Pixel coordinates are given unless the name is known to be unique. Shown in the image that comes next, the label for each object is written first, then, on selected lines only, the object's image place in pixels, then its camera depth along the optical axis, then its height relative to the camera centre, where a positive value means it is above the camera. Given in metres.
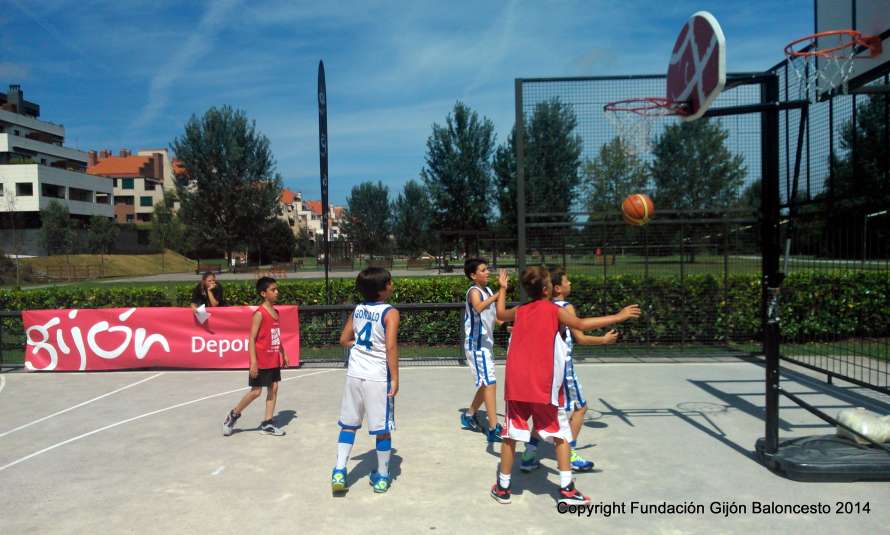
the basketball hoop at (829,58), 6.03 +1.90
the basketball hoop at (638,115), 6.64 +1.54
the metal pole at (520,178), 10.36 +1.22
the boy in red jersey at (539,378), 4.56 -0.94
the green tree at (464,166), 42.19 +5.88
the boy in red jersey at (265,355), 6.57 -1.10
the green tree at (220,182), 54.62 +6.44
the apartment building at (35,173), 60.19 +8.57
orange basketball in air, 8.34 +0.56
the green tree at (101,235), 57.66 +1.84
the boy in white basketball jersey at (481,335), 6.22 -0.87
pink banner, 10.49 -1.45
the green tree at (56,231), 52.78 +2.05
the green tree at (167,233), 68.88 +2.40
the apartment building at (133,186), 95.56 +10.62
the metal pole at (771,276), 5.35 -0.24
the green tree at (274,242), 57.81 +1.10
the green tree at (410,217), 65.16 +3.80
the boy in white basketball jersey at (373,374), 4.91 -0.98
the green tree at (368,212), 76.56 +5.11
